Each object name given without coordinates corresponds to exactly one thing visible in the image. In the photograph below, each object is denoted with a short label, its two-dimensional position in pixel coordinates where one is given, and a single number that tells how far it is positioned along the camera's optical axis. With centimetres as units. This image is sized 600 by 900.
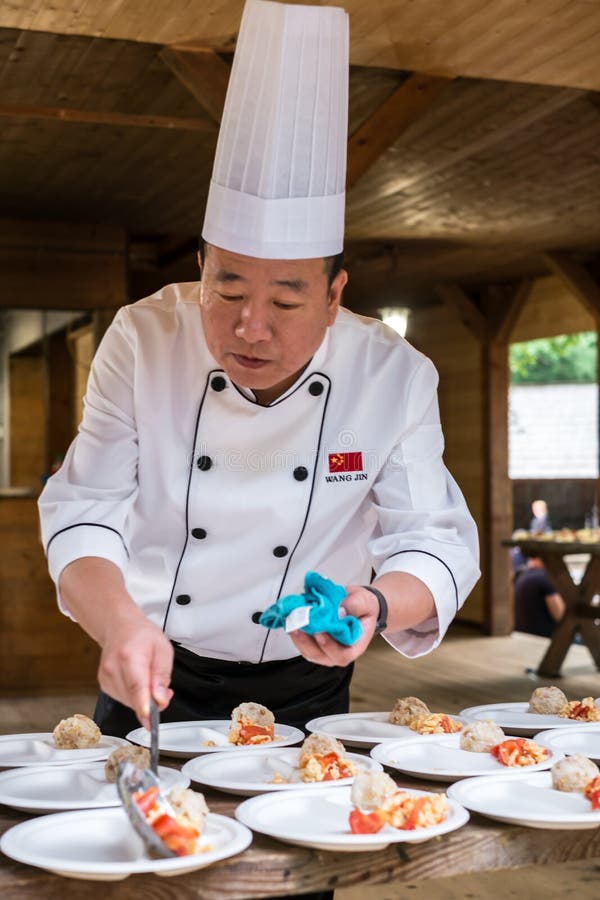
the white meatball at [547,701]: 194
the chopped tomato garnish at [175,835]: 115
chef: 160
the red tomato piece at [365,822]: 122
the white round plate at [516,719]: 181
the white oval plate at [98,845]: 111
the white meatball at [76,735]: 160
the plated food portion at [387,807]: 123
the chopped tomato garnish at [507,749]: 154
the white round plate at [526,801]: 129
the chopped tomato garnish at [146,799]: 118
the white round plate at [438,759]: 147
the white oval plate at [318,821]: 119
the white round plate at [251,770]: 139
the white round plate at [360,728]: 168
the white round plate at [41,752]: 152
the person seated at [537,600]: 803
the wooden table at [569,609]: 686
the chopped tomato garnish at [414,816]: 124
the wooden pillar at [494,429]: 891
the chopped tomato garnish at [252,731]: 164
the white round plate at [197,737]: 159
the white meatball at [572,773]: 142
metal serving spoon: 115
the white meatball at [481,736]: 161
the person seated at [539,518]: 900
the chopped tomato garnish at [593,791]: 136
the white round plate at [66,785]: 133
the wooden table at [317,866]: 112
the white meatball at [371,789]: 128
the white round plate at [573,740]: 165
